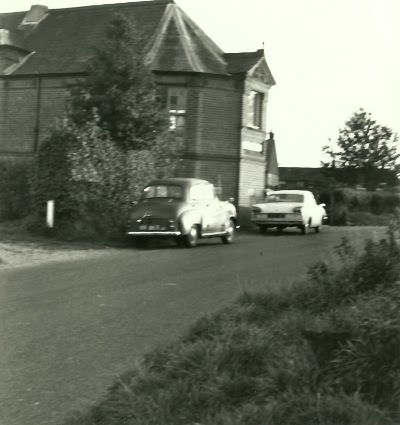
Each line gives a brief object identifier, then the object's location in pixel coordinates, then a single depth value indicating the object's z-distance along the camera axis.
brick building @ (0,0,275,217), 27.78
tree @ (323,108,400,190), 57.06
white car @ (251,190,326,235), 23.84
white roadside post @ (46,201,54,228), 18.22
